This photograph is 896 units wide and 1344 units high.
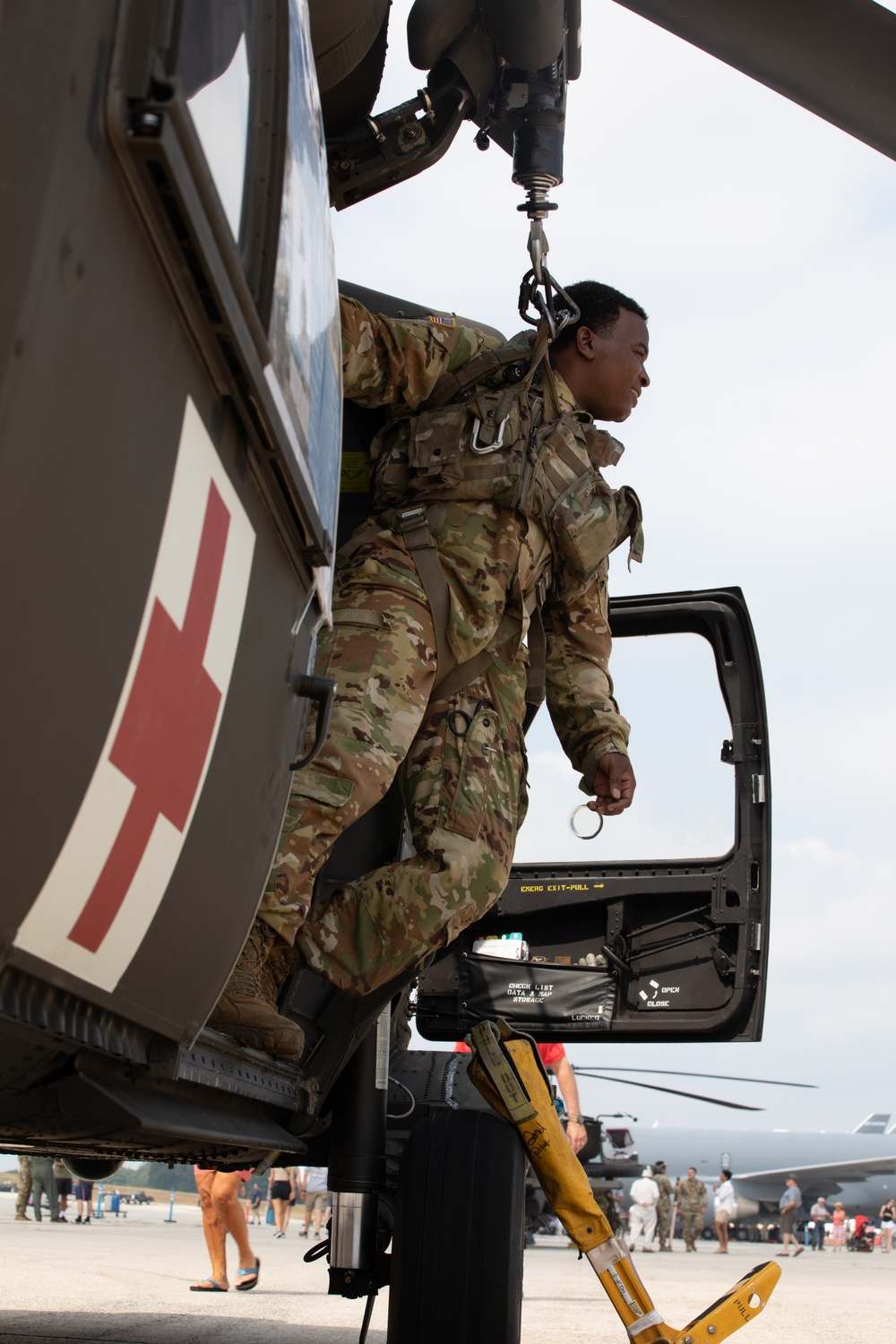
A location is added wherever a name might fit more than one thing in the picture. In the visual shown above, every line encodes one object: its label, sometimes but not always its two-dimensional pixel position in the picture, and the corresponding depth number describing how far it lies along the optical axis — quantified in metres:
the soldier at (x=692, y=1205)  22.34
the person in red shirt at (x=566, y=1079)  4.97
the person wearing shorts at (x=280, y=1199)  15.70
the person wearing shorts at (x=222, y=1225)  5.79
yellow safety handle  2.57
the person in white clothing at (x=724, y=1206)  19.88
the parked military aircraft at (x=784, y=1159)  36.94
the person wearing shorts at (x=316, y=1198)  12.84
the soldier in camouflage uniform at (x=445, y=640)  2.54
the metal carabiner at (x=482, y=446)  2.89
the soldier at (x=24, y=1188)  13.98
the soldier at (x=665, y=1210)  22.83
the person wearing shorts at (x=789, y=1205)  22.76
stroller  27.67
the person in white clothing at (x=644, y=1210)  18.69
